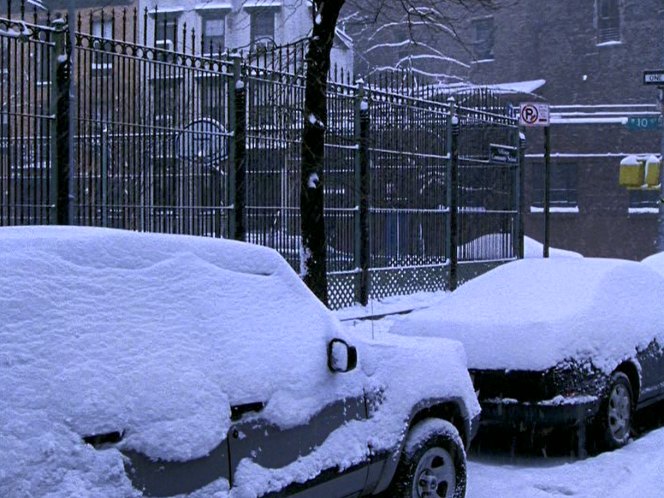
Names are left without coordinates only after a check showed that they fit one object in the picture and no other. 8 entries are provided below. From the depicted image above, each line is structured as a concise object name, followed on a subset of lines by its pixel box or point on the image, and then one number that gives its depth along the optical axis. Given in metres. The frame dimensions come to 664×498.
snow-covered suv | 3.62
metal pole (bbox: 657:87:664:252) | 17.88
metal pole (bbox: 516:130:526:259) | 19.95
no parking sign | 16.27
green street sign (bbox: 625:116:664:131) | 18.31
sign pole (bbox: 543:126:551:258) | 16.61
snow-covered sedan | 7.41
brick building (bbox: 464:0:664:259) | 37.78
